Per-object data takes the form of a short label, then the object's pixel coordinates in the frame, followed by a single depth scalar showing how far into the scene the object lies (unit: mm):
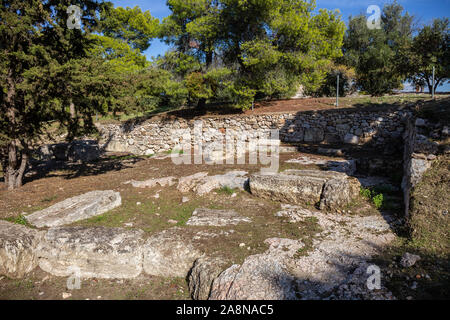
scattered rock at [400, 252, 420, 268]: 3332
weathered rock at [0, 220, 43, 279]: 4141
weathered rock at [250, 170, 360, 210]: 5242
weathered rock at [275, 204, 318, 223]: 5049
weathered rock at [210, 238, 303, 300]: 3096
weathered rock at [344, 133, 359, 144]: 10894
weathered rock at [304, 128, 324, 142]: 11695
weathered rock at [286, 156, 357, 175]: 7137
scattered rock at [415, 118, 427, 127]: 6126
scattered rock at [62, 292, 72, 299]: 3853
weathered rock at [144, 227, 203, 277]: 4137
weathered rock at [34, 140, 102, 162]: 12188
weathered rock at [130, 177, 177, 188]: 7449
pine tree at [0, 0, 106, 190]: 6488
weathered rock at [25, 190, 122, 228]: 5285
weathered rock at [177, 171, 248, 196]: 6727
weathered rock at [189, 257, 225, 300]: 3521
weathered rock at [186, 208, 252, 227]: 5073
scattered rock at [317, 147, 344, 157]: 8878
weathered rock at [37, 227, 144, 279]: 4312
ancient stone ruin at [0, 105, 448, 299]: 3322
